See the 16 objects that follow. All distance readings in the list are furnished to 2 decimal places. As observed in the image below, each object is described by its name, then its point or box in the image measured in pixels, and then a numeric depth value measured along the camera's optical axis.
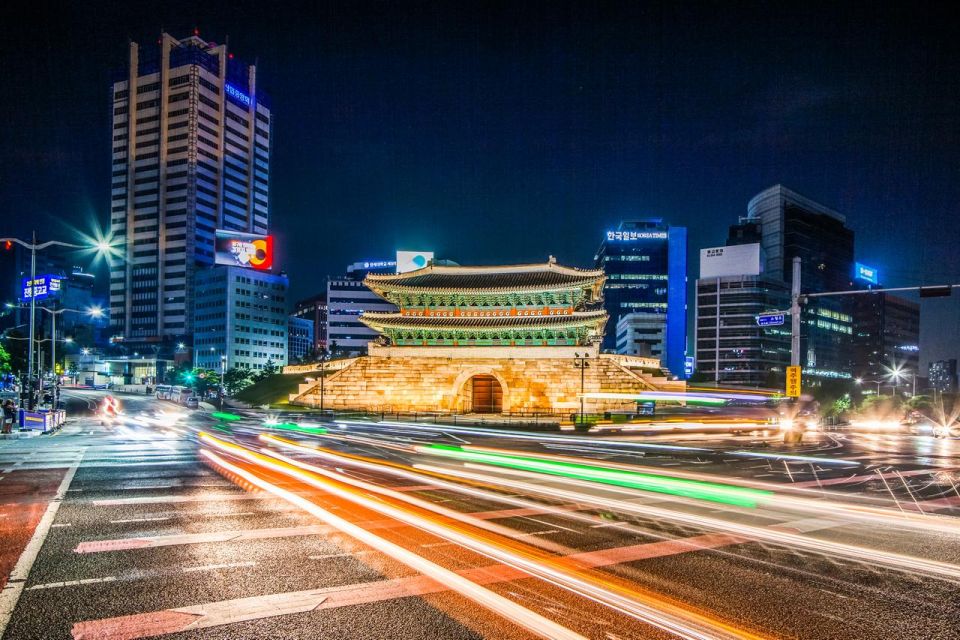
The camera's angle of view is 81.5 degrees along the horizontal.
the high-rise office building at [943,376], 159.14
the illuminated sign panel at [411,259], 88.81
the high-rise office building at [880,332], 144.62
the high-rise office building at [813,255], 130.75
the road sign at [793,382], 19.58
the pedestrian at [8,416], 25.27
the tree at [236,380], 77.69
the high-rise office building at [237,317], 114.56
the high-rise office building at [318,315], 172.88
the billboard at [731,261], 108.06
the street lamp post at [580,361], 47.99
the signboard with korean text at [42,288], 28.82
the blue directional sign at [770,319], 19.34
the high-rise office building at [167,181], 123.19
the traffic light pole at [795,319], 19.66
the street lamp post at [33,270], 25.21
